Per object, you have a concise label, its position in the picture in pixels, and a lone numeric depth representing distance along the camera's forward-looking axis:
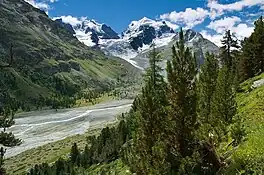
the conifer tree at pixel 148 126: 25.25
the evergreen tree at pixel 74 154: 92.94
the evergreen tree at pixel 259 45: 69.50
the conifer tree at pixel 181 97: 26.72
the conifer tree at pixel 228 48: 77.10
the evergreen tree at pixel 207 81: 37.29
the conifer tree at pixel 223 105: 30.08
